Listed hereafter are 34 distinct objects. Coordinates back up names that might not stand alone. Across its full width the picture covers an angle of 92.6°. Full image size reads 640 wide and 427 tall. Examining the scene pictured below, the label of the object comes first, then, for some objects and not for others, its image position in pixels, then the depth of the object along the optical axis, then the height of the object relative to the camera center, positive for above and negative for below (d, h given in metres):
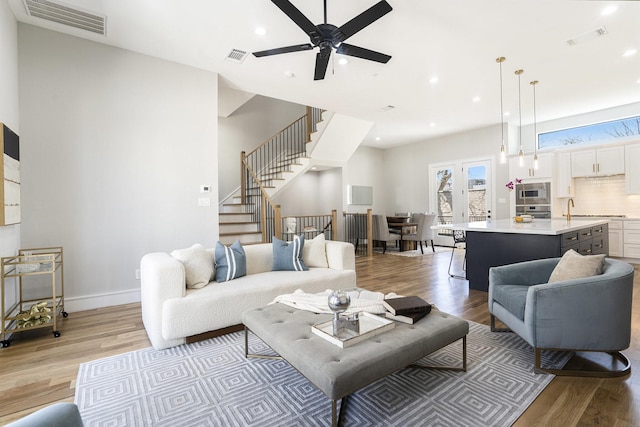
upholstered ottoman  1.40 -0.70
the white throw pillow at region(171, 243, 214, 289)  2.73 -0.46
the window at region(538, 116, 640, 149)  6.04 +1.64
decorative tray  1.61 -0.66
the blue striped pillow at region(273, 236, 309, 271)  3.35 -0.47
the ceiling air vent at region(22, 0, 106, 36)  2.88 +2.01
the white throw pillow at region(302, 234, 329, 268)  3.56 -0.47
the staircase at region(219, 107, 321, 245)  5.53 +0.72
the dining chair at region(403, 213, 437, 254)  7.30 -0.37
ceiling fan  2.46 +1.58
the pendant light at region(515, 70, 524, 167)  4.32 +2.00
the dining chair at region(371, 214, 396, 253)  7.31 -0.38
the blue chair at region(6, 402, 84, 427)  0.85 -0.58
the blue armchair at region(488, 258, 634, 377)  1.91 -0.67
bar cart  2.61 -0.76
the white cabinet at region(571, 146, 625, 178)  5.74 +0.95
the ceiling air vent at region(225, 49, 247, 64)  3.69 +1.99
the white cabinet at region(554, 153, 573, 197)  6.34 +0.72
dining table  7.47 -0.37
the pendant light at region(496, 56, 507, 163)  3.92 +1.97
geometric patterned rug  1.62 -1.07
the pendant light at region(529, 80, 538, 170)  6.74 +1.74
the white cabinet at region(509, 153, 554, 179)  6.40 +0.94
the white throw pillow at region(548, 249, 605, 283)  2.15 -0.41
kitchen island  3.37 -0.37
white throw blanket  2.05 -0.64
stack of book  1.90 -0.61
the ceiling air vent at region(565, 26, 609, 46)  3.30 +1.95
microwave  6.45 +0.38
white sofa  2.41 -0.69
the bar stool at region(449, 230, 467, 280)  4.68 -0.98
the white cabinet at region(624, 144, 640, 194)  5.54 +0.76
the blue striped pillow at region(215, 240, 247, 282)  2.94 -0.47
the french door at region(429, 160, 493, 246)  7.63 +0.52
